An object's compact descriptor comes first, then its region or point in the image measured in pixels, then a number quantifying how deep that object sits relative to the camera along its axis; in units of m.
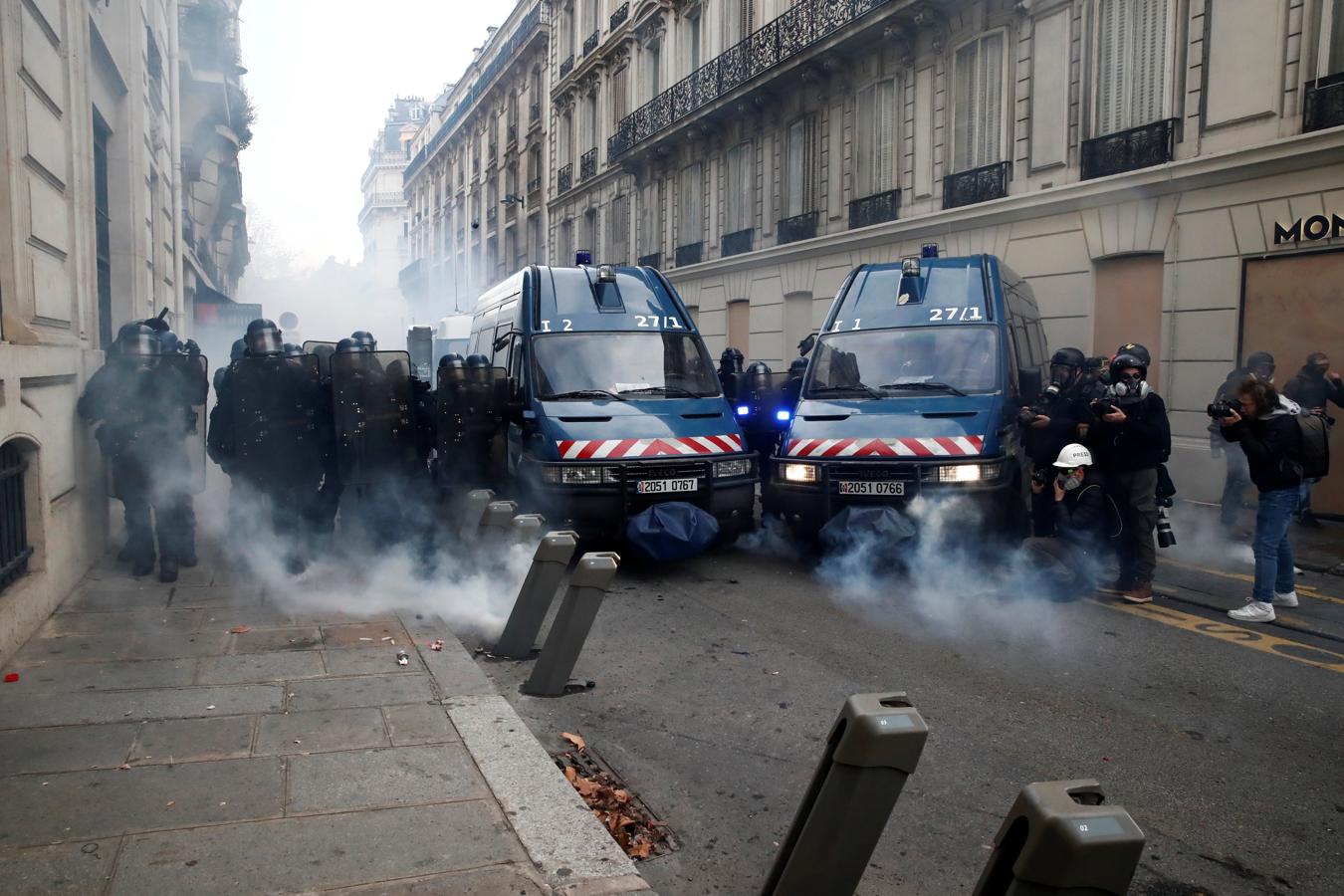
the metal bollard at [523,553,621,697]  4.96
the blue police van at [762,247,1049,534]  7.68
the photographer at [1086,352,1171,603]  6.99
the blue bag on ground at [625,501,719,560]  7.87
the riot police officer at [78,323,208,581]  7.29
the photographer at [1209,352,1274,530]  10.41
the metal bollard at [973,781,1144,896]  2.11
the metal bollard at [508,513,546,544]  6.34
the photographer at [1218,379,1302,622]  6.55
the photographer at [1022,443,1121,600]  7.15
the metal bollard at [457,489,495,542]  7.36
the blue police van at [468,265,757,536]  8.07
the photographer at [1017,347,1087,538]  8.09
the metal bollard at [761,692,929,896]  2.61
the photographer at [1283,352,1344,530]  9.98
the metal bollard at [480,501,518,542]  6.59
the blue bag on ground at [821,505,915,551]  7.55
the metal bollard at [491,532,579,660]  5.35
